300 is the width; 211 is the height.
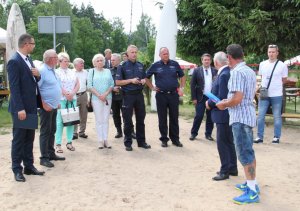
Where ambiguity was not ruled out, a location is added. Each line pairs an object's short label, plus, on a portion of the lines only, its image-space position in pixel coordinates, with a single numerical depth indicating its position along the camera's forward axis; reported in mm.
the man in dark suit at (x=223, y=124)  5430
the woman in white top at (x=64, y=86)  7176
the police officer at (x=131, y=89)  7391
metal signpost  10102
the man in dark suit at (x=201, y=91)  8469
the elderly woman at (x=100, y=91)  7438
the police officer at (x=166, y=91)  7617
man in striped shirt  4645
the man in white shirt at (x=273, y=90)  8070
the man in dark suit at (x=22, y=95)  5270
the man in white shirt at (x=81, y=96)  8188
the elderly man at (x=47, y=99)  6039
